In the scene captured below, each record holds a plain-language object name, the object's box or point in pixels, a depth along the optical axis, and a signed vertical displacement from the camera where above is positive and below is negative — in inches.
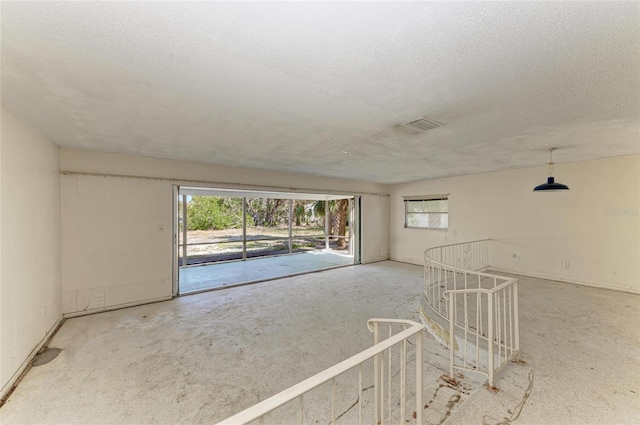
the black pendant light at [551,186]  142.5 +13.6
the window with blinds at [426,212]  262.7 -2.1
